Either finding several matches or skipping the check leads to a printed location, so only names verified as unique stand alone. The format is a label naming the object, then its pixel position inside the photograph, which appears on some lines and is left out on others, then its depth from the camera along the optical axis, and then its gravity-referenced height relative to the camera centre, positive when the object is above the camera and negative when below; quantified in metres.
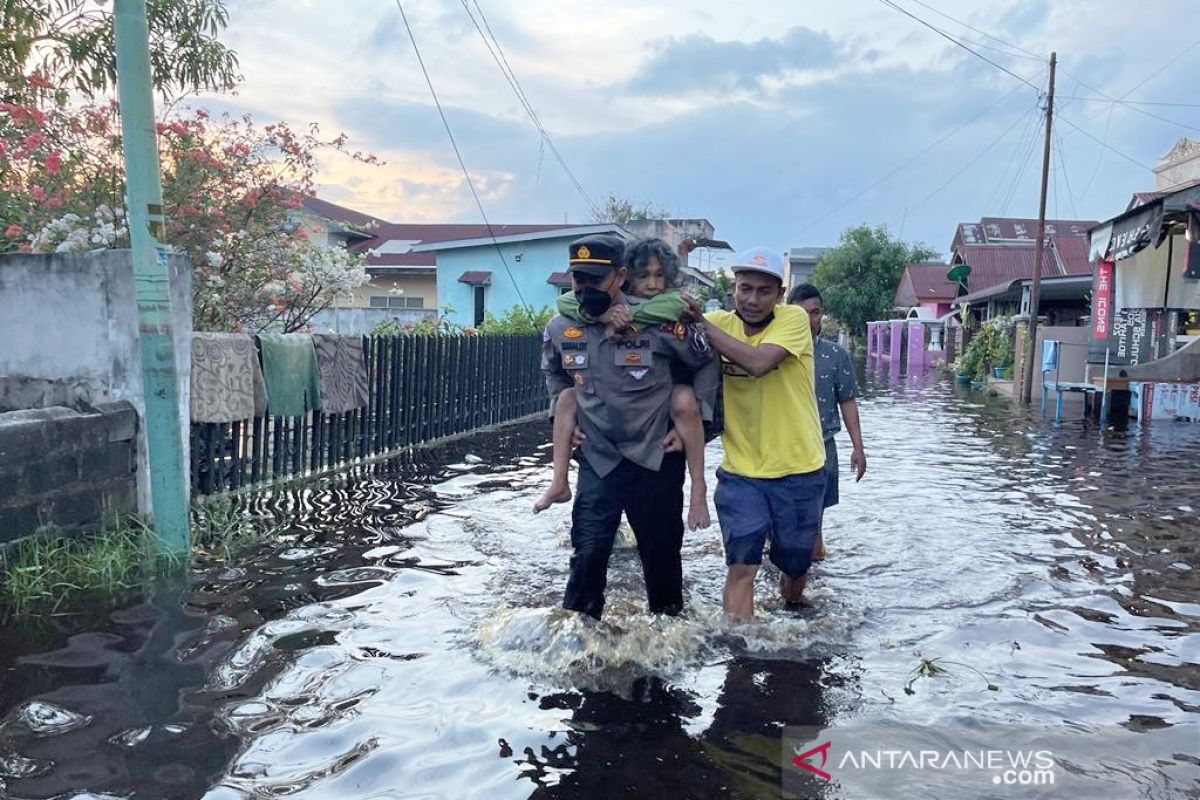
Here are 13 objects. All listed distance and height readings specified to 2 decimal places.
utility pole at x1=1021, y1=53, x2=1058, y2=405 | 22.89 +1.12
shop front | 14.73 +0.53
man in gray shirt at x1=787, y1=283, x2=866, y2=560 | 6.33 -0.41
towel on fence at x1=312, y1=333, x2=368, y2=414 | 9.54 -0.54
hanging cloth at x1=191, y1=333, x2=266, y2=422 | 7.69 -0.51
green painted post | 5.89 +0.23
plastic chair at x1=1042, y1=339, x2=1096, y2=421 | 18.22 -1.01
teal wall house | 26.44 +1.49
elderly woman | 4.32 +0.02
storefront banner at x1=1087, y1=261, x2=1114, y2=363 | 18.17 +0.53
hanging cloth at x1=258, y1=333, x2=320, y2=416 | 8.70 -0.51
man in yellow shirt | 4.58 -0.55
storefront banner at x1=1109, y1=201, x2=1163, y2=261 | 13.81 +1.54
